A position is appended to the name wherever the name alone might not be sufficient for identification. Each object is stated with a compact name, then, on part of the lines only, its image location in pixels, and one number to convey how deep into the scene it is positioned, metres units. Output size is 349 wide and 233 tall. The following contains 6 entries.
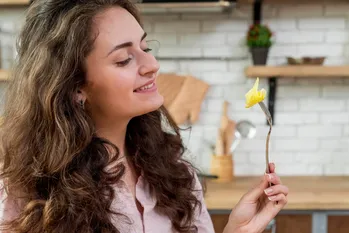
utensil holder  2.47
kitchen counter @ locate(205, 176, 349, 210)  2.12
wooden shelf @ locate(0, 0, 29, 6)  2.38
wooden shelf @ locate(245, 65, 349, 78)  2.40
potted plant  2.45
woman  1.17
